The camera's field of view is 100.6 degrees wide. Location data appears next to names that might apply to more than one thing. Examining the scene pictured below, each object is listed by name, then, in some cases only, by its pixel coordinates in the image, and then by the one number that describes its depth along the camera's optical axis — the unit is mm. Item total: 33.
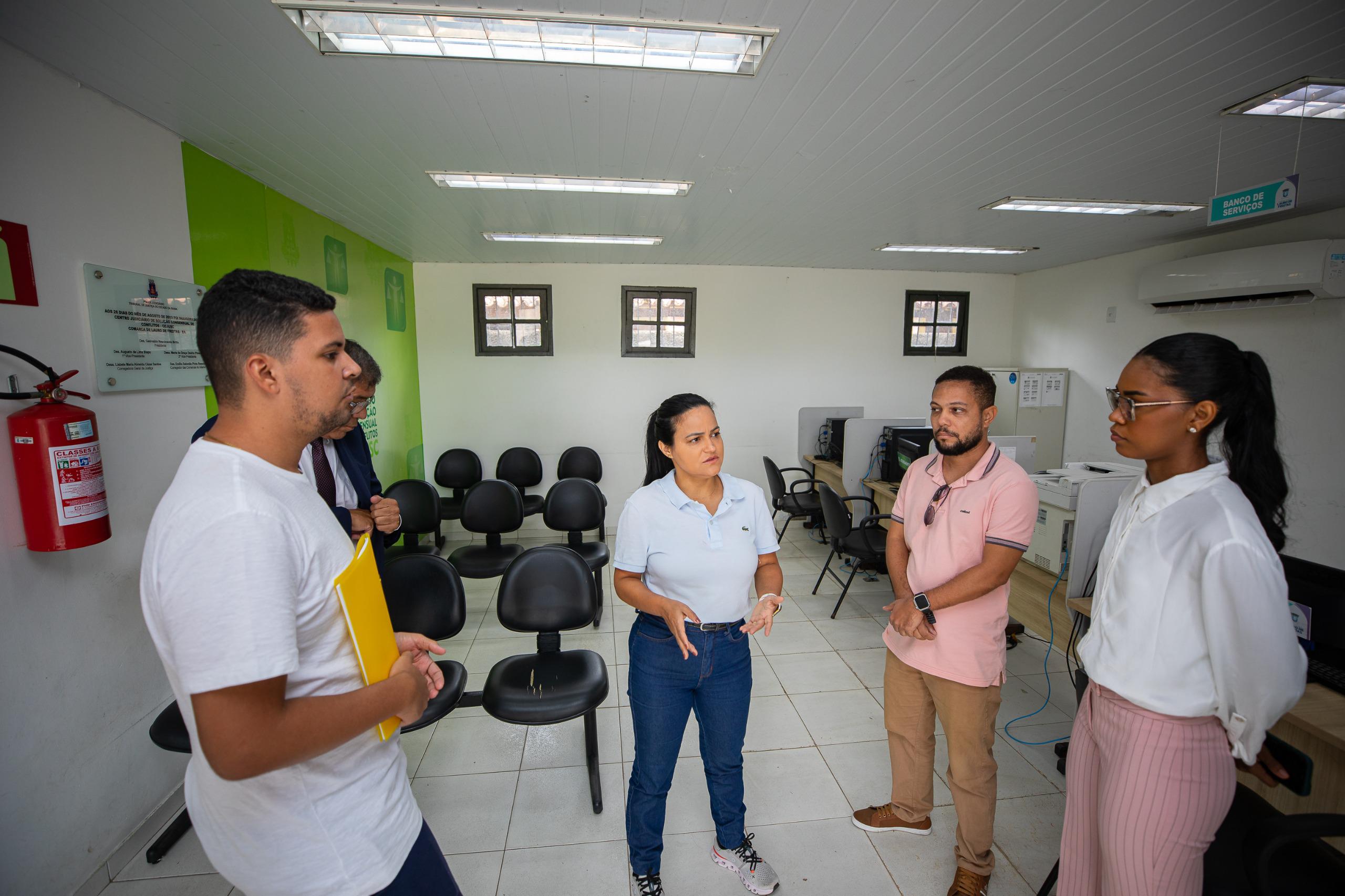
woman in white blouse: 1112
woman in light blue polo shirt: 1637
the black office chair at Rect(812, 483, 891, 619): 3896
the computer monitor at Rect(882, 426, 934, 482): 4379
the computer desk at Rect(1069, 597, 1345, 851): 1502
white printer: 2469
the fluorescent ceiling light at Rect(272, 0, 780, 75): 1790
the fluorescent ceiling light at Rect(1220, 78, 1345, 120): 2205
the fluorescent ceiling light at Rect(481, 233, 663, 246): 4797
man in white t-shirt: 723
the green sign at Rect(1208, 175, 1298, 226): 2303
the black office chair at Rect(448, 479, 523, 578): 3861
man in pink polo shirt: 1734
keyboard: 1657
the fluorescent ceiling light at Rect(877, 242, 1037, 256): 5211
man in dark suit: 2227
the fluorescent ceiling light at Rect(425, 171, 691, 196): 3334
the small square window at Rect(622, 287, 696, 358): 6148
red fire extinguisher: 1703
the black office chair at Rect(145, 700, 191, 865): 1890
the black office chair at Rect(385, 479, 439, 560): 3788
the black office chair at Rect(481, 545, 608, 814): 2285
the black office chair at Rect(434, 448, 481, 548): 5566
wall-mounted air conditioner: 3670
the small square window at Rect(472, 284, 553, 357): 6004
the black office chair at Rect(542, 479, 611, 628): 3875
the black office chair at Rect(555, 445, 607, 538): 5727
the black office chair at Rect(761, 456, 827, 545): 5301
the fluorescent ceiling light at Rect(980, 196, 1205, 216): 3760
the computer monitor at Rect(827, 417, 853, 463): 5770
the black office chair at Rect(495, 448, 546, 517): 5738
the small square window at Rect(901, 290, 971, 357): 6613
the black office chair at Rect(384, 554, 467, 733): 2457
